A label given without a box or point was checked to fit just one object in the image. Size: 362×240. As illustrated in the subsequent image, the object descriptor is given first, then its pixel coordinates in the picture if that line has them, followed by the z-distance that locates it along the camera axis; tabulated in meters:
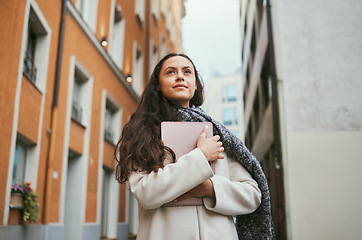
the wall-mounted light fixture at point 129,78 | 15.15
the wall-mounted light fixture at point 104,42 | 12.38
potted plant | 6.90
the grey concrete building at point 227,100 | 47.00
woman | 1.71
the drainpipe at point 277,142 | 10.11
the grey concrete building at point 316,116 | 9.43
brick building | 6.60
